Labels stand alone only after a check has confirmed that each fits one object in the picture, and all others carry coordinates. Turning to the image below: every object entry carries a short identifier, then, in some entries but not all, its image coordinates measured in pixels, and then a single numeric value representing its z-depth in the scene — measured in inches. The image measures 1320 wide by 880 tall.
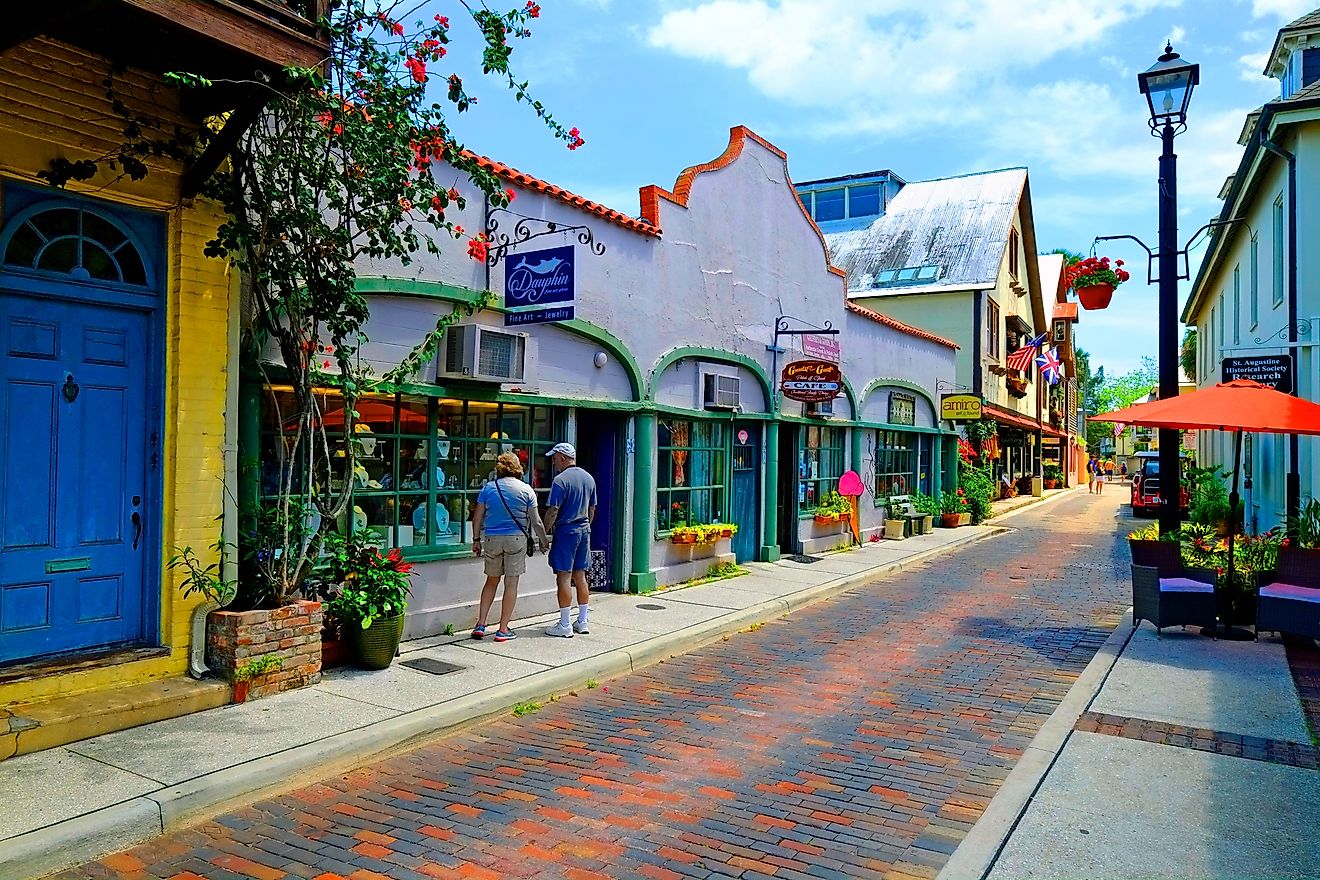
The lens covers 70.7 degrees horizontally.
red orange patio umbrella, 344.5
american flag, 1113.4
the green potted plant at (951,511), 877.8
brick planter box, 253.4
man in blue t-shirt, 355.6
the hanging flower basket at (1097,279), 435.5
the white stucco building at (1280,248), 466.9
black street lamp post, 400.8
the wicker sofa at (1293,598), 336.8
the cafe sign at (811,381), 573.9
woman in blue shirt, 335.3
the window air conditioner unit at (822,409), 631.8
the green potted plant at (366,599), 287.6
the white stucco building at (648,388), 340.2
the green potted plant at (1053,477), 1875.0
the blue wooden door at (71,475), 231.8
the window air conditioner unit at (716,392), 514.9
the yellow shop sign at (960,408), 874.1
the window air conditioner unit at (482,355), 336.5
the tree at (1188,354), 1346.0
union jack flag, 1344.2
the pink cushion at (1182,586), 364.3
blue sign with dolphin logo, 344.2
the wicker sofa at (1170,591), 363.3
